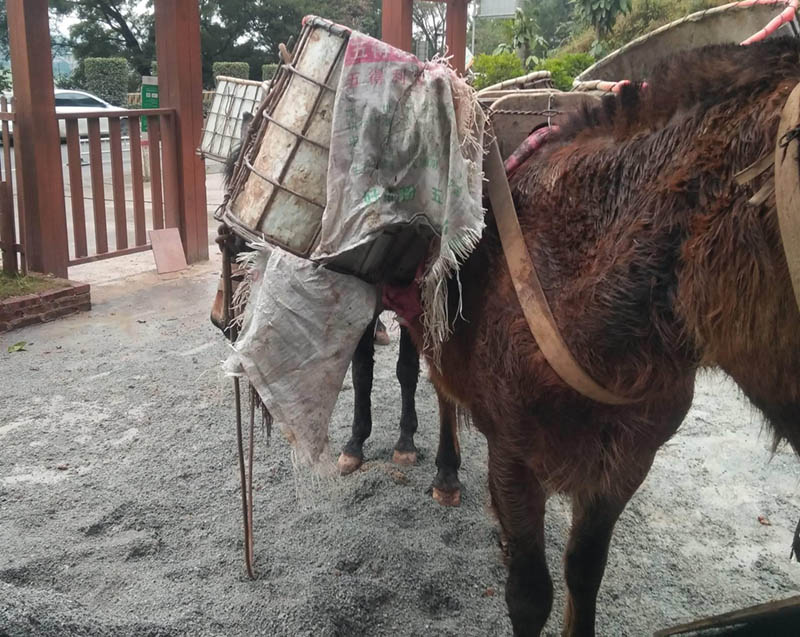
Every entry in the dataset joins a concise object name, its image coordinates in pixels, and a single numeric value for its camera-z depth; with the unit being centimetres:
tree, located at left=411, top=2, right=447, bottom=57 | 3175
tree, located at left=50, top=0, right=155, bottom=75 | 3459
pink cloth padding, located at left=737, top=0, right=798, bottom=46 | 191
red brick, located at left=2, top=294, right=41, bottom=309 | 536
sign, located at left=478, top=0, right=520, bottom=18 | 3381
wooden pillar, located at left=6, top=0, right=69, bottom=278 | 586
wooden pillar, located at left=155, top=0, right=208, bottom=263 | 709
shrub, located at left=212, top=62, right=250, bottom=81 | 2852
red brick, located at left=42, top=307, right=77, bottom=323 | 559
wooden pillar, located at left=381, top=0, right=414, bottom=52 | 779
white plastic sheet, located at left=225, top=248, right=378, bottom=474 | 196
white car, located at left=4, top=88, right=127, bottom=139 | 2144
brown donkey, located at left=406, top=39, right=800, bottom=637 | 138
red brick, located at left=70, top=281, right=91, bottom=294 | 580
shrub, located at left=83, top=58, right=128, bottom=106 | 2950
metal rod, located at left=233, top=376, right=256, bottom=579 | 268
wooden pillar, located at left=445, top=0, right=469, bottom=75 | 856
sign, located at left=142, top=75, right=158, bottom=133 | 827
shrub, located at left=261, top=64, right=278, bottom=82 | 2308
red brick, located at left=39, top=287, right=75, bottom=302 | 557
